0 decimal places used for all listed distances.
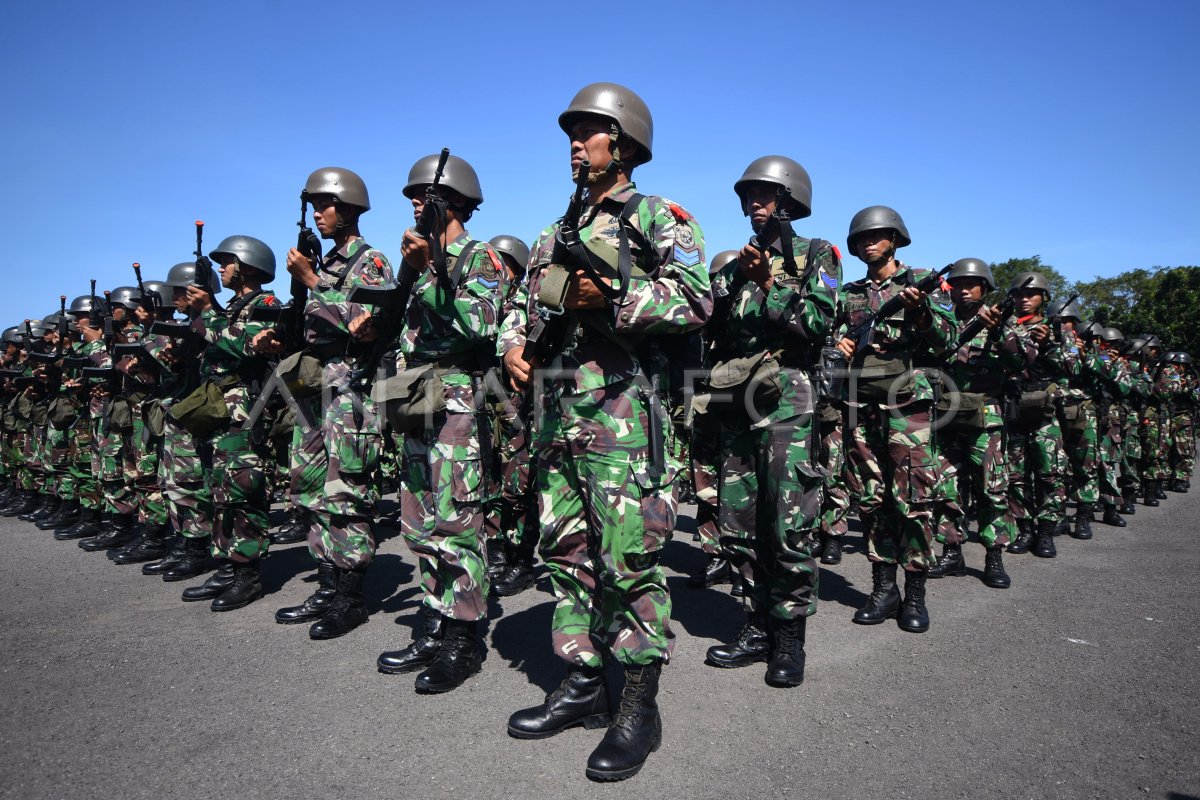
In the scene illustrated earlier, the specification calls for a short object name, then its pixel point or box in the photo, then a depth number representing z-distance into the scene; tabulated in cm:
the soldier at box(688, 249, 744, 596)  577
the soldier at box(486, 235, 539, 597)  574
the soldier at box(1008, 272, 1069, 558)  704
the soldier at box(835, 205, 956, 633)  477
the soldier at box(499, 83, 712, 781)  288
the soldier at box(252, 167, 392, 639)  448
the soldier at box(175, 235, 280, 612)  527
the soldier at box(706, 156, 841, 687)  383
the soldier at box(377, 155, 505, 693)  376
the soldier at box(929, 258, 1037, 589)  600
